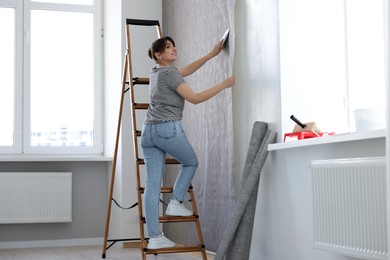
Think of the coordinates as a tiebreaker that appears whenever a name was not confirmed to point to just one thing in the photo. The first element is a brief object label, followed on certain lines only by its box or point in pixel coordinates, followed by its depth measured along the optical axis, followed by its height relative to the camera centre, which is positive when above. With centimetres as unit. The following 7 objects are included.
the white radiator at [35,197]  610 -45
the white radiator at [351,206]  255 -25
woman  405 +8
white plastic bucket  302 +12
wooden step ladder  407 -28
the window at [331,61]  317 +44
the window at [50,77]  639 +71
